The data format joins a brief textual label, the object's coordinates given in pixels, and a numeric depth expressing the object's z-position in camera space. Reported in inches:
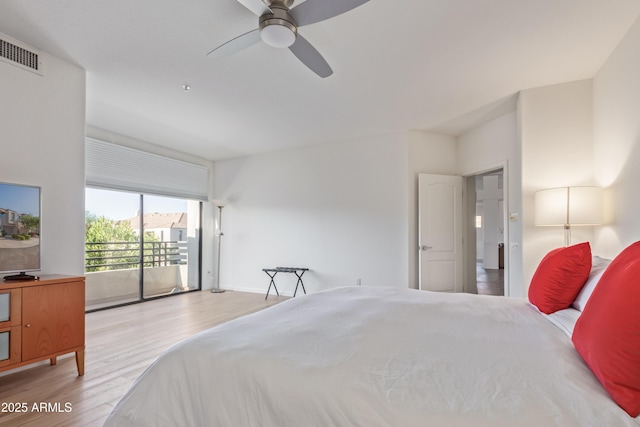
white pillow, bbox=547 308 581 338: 55.5
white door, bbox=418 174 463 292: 181.0
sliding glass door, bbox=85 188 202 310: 183.9
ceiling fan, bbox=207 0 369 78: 73.2
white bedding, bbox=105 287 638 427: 34.1
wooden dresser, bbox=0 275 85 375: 84.0
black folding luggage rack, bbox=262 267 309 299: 209.6
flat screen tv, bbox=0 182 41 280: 95.0
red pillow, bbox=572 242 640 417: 33.7
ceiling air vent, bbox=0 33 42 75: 98.4
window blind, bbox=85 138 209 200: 176.4
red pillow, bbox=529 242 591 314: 66.2
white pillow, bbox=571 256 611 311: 62.7
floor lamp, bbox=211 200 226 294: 242.3
